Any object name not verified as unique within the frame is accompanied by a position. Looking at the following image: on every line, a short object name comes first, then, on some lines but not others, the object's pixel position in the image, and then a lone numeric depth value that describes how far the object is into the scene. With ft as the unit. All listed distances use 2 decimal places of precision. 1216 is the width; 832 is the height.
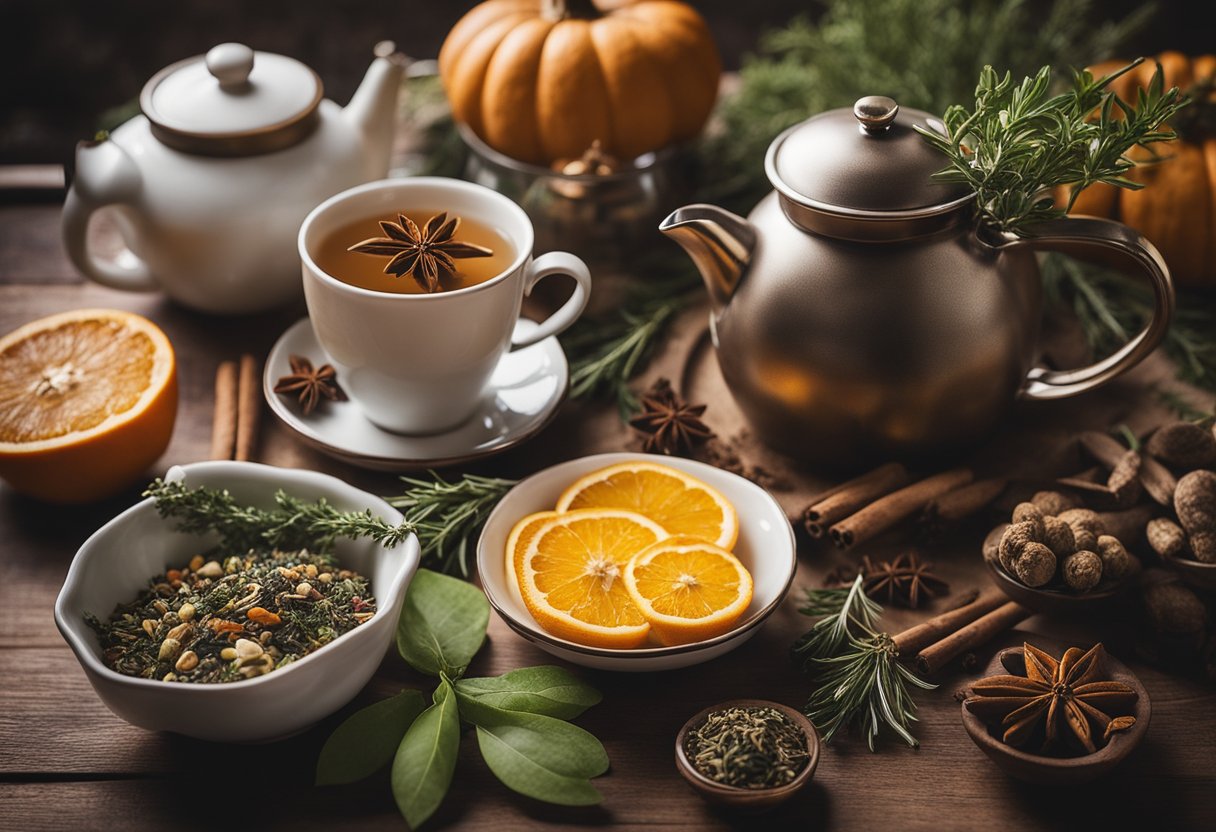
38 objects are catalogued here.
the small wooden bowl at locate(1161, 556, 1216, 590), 2.49
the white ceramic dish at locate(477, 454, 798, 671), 2.41
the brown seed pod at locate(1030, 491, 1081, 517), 2.62
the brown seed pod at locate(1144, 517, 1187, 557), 2.53
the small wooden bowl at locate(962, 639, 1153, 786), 2.29
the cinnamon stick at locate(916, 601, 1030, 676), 2.48
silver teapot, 2.57
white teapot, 2.93
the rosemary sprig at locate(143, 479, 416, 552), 2.51
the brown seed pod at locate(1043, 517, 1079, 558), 2.49
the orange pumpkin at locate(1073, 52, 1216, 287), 3.07
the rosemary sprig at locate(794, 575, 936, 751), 2.41
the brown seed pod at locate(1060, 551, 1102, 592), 2.47
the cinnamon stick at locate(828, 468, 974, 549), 2.64
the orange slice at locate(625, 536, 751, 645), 2.42
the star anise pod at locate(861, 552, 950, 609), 2.60
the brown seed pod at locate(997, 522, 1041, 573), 2.48
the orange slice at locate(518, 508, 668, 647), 2.44
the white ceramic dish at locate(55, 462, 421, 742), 2.28
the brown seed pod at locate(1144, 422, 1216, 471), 2.64
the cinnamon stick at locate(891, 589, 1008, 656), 2.50
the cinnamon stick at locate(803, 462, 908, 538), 2.67
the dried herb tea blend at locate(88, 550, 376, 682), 2.36
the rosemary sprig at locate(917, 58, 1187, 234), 2.53
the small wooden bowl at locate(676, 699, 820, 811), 2.27
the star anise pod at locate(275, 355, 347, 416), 2.84
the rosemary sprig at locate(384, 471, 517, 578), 2.64
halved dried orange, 2.66
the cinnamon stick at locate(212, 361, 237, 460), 2.82
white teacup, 2.65
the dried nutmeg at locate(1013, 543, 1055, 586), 2.46
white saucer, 2.76
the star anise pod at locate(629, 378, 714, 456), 2.81
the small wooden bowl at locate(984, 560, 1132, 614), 2.48
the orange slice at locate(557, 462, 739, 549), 2.61
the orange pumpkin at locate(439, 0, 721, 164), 3.16
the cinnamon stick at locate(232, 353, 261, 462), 2.83
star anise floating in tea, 2.69
